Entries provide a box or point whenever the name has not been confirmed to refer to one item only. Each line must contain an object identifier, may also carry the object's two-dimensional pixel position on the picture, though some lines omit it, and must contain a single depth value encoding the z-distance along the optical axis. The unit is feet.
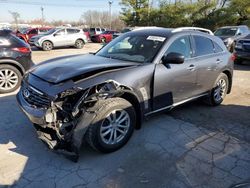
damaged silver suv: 7.69
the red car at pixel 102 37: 63.53
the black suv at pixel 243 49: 25.60
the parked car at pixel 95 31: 67.86
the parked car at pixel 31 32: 54.38
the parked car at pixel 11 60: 15.27
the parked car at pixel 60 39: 42.72
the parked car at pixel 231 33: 31.74
